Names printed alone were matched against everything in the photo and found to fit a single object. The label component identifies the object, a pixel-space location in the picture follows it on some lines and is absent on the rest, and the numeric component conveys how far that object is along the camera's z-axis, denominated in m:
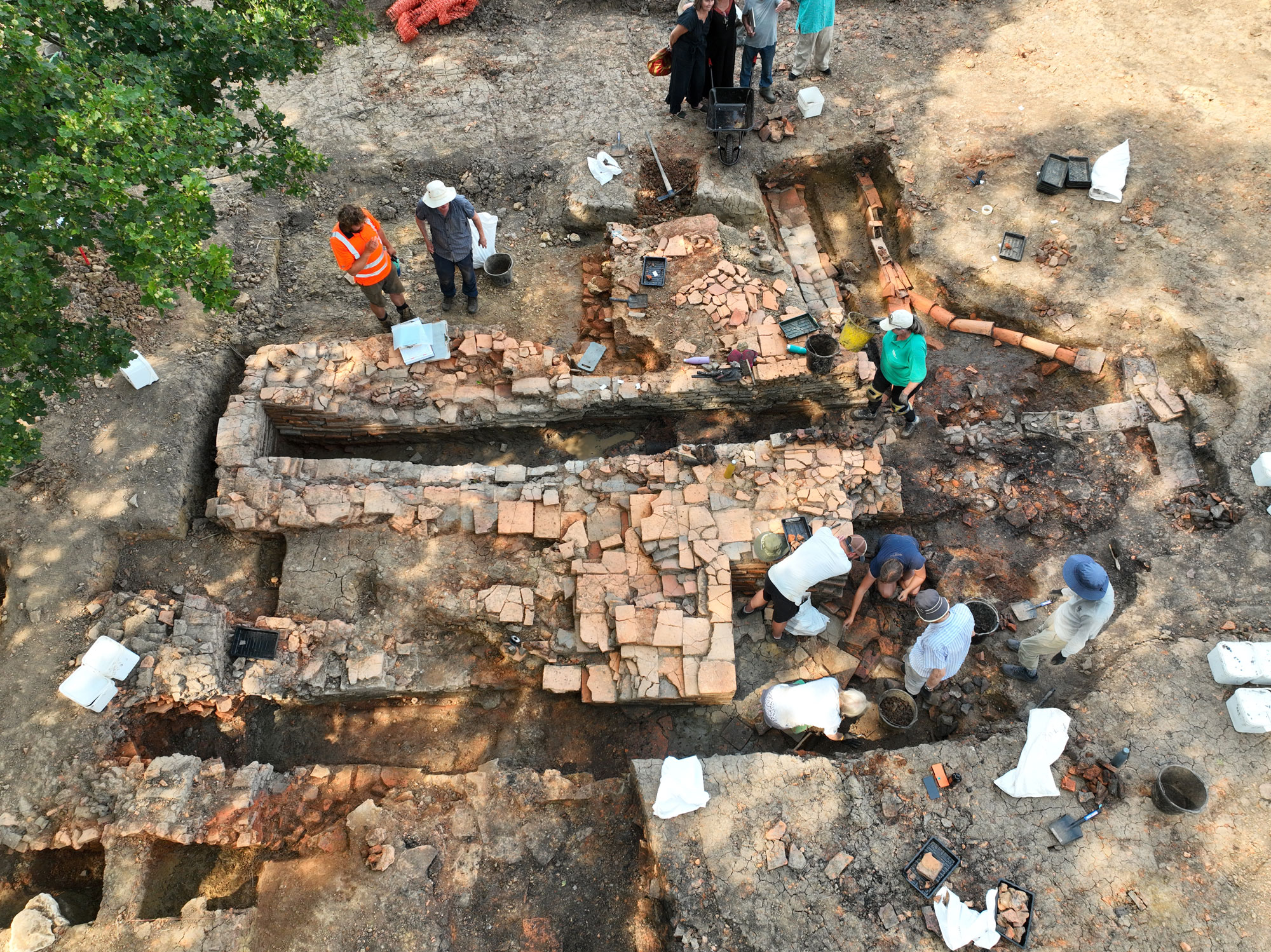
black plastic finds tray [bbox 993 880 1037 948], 4.68
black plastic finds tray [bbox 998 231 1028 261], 8.06
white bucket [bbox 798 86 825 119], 9.23
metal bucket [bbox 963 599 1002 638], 6.32
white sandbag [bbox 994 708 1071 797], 5.11
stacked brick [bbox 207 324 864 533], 6.94
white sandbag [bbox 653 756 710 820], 5.16
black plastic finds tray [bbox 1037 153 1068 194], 8.24
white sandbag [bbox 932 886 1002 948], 4.69
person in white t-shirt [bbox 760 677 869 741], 5.74
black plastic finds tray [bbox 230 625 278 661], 6.12
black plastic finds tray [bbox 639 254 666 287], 7.91
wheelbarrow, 8.46
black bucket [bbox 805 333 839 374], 7.16
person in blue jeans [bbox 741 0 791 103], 8.50
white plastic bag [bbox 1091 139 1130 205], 8.07
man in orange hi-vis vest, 6.72
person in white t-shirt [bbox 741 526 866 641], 5.59
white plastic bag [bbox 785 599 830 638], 6.46
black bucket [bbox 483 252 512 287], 8.37
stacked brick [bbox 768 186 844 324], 8.56
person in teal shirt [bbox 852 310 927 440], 6.52
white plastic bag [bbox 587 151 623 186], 8.98
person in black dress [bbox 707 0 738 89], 8.19
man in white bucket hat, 6.99
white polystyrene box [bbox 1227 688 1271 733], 5.04
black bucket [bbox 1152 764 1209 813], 4.93
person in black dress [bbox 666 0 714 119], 8.18
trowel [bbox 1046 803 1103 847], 4.95
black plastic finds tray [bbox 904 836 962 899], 4.88
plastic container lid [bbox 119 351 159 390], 6.78
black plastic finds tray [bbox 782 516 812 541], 6.41
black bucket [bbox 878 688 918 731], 6.00
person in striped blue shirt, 5.40
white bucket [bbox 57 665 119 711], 5.63
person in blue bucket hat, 5.05
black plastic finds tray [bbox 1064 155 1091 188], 8.19
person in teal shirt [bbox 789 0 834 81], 8.98
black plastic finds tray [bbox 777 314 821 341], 7.38
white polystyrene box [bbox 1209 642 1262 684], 5.23
